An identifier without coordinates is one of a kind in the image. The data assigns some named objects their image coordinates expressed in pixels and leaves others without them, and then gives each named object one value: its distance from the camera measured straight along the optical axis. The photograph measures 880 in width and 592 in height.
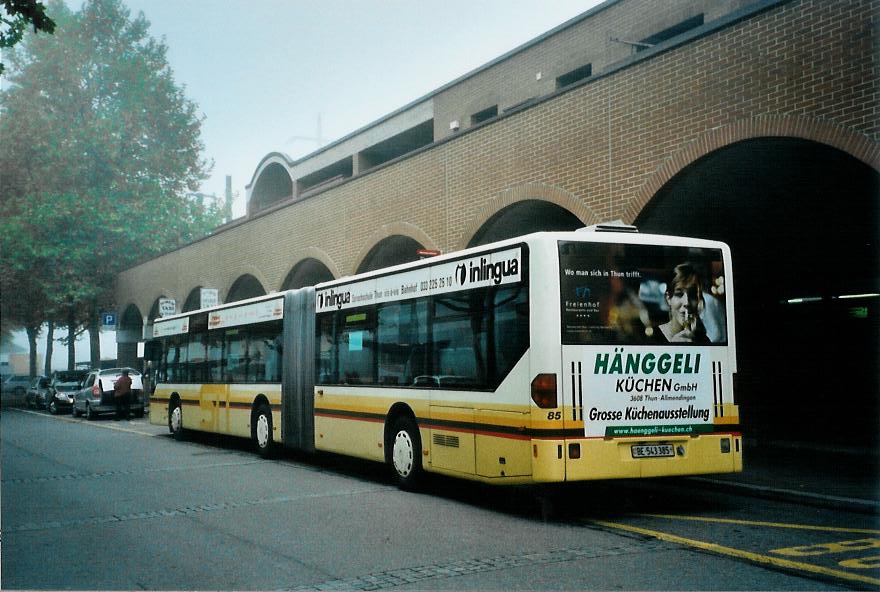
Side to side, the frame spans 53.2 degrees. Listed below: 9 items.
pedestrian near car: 28.66
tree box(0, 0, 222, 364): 39.62
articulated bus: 8.51
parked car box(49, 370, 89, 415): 34.44
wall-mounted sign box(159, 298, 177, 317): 31.38
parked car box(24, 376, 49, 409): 38.18
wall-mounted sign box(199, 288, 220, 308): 26.89
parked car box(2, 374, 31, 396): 53.62
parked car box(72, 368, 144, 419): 29.62
